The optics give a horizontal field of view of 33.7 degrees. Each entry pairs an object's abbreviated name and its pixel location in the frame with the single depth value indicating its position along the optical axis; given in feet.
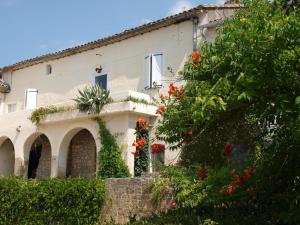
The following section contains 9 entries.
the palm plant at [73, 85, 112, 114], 64.90
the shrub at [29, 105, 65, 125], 71.00
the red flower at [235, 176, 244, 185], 27.12
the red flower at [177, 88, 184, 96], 25.39
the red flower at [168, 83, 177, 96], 26.24
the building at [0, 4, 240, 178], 65.87
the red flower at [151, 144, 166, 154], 31.23
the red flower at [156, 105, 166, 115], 26.78
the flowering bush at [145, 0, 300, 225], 19.07
